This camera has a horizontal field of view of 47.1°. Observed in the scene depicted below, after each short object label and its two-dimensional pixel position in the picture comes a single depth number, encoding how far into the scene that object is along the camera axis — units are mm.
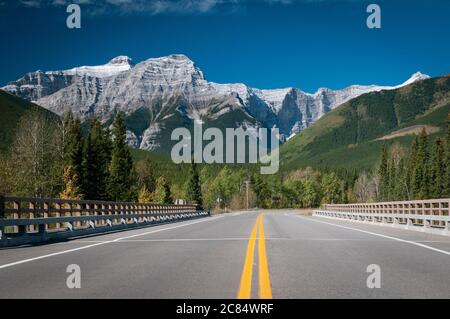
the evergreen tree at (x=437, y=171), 80938
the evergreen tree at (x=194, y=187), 97875
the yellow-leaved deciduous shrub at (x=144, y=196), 92688
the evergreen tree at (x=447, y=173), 76125
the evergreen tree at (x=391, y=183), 107688
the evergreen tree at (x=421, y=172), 87125
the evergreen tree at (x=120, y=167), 69250
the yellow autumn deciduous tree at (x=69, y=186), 49906
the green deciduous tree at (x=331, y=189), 171500
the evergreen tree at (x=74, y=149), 56969
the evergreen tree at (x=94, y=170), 60312
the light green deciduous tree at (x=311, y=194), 174875
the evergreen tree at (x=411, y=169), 92750
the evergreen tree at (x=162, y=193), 96750
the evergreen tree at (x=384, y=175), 114062
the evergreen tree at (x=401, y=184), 99612
